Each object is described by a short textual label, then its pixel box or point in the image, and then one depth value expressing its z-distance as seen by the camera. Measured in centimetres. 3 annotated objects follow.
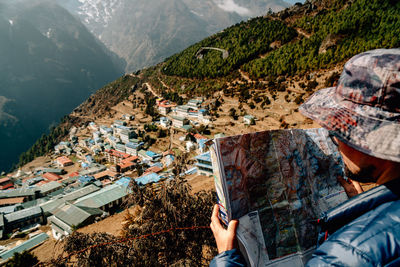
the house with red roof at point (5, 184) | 4229
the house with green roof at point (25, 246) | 1384
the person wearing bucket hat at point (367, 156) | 83
